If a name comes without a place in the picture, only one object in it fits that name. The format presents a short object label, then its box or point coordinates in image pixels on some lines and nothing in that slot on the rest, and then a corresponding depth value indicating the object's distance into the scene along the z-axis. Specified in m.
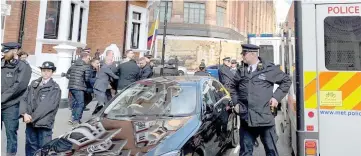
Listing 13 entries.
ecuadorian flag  16.72
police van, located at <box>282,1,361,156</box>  3.20
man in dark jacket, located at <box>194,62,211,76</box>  10.07
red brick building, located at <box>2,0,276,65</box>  11.86
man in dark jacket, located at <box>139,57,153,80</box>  8.39
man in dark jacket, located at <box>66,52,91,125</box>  7.74
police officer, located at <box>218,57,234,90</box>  8.46
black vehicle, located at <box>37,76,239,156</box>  3.57
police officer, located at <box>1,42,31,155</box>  4.57
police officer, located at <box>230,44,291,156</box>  4.14
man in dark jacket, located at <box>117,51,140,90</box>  7.79
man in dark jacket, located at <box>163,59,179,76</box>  12.47
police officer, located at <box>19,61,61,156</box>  4.48
